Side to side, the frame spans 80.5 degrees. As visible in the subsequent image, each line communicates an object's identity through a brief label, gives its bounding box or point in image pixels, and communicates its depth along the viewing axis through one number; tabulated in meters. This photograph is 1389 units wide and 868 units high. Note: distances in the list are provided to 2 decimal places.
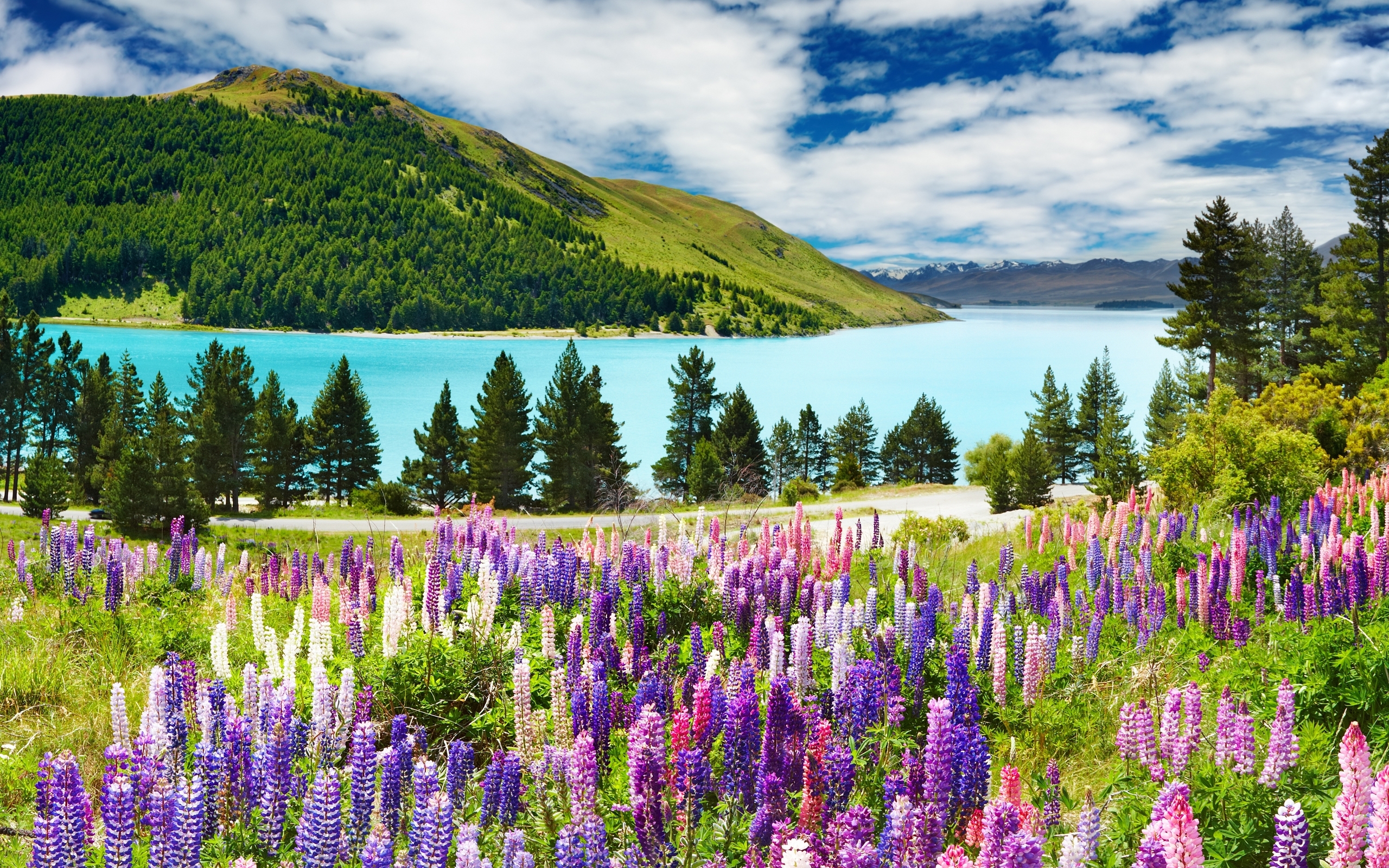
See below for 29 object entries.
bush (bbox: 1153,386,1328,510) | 17.28
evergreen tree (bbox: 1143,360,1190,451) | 73.94
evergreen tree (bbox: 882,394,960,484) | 93.88
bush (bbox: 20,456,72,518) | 47.66
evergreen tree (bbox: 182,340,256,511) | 59.62
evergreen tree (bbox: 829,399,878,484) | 97.38
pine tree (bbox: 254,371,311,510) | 66.38
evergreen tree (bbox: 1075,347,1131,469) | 88.81
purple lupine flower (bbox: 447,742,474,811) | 3.87
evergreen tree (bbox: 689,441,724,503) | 64.19
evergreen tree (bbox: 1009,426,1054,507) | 53.59
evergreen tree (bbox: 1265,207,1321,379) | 75.00
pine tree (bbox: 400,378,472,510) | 68.62
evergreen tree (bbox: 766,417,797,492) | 92.25
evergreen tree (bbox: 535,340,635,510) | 64.38
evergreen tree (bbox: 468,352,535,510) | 63.25
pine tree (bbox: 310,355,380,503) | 71.38
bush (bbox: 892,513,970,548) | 20.78
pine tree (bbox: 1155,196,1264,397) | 54.62
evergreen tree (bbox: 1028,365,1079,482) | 85.81
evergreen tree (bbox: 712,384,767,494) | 75.25
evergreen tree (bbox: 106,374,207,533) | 41.66
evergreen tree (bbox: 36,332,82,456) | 69.44
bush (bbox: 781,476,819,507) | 56.19
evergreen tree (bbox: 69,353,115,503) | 65.56
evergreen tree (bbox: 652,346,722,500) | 79.75
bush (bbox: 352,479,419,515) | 62.53
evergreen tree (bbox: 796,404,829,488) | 97.50
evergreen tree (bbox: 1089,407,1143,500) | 42.56
